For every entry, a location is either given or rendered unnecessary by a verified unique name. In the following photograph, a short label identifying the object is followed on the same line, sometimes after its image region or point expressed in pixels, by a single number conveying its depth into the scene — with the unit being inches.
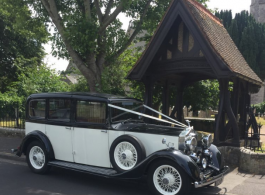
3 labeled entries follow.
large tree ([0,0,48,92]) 939.3
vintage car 211.8
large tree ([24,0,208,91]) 408.5
